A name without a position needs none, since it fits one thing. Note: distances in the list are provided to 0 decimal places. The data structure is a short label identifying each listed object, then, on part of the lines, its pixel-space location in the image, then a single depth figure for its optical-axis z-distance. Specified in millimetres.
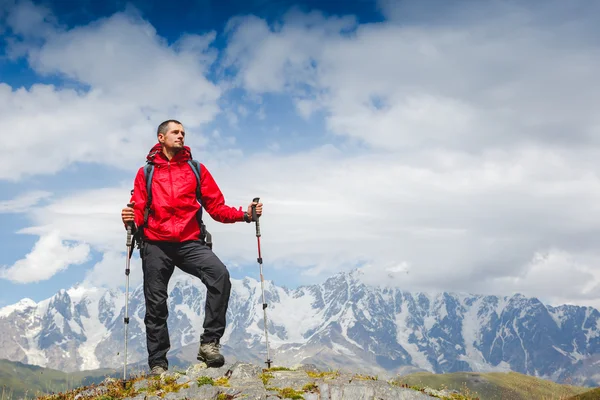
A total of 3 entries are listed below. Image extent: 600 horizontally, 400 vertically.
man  11078
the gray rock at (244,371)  10492
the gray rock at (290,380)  9797
